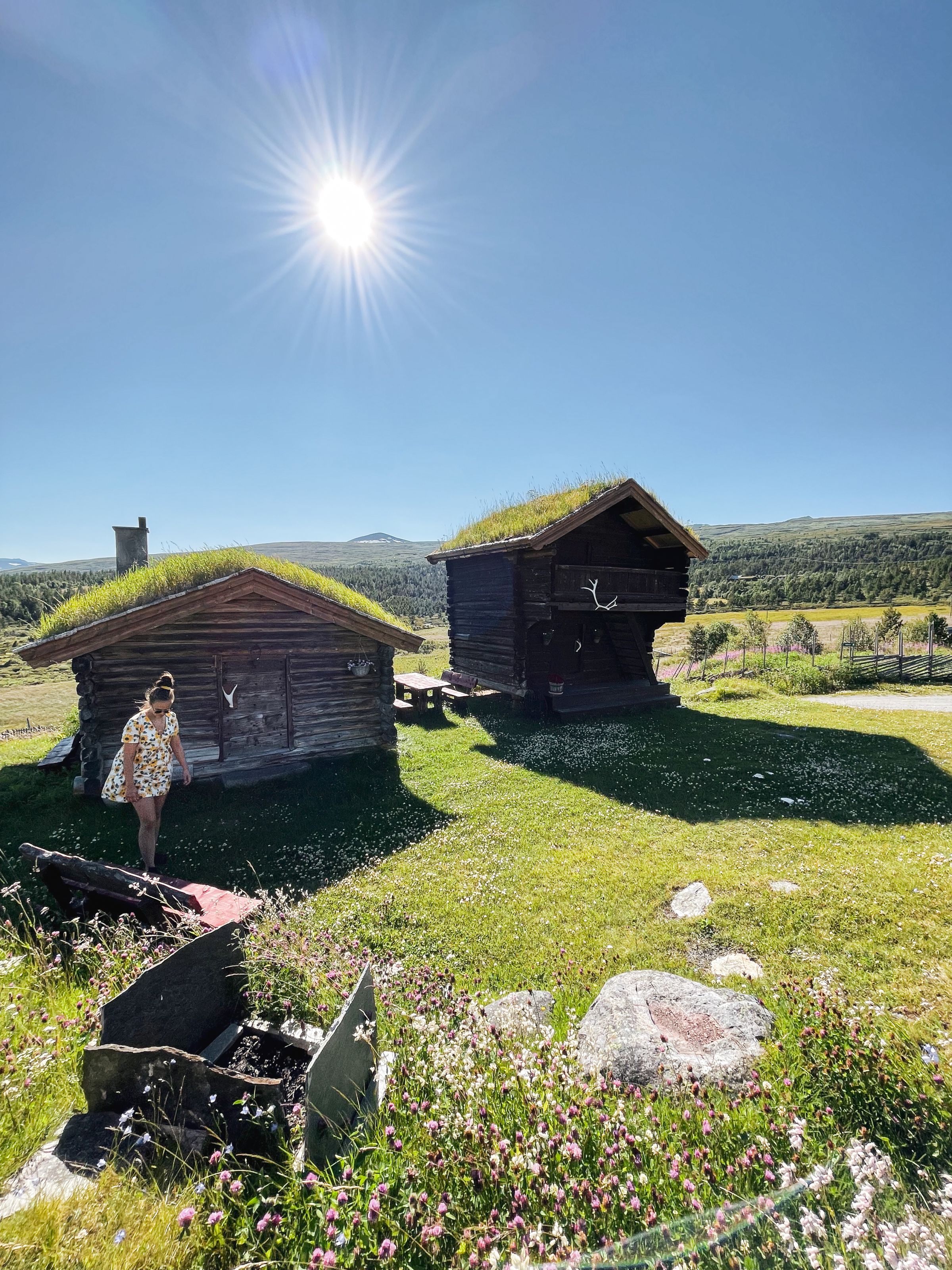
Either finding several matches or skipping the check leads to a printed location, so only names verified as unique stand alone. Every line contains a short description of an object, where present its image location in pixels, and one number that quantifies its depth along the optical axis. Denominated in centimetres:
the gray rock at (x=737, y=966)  535
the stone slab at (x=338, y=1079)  269
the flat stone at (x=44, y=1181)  241
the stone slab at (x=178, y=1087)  278
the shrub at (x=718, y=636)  3164
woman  685
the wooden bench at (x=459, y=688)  1761
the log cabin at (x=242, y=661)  986
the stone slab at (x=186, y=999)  320
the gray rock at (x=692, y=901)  660
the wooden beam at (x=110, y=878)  509
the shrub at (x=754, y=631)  3089
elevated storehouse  1612
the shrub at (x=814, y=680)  2294
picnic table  1744
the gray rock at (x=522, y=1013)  372
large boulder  382
